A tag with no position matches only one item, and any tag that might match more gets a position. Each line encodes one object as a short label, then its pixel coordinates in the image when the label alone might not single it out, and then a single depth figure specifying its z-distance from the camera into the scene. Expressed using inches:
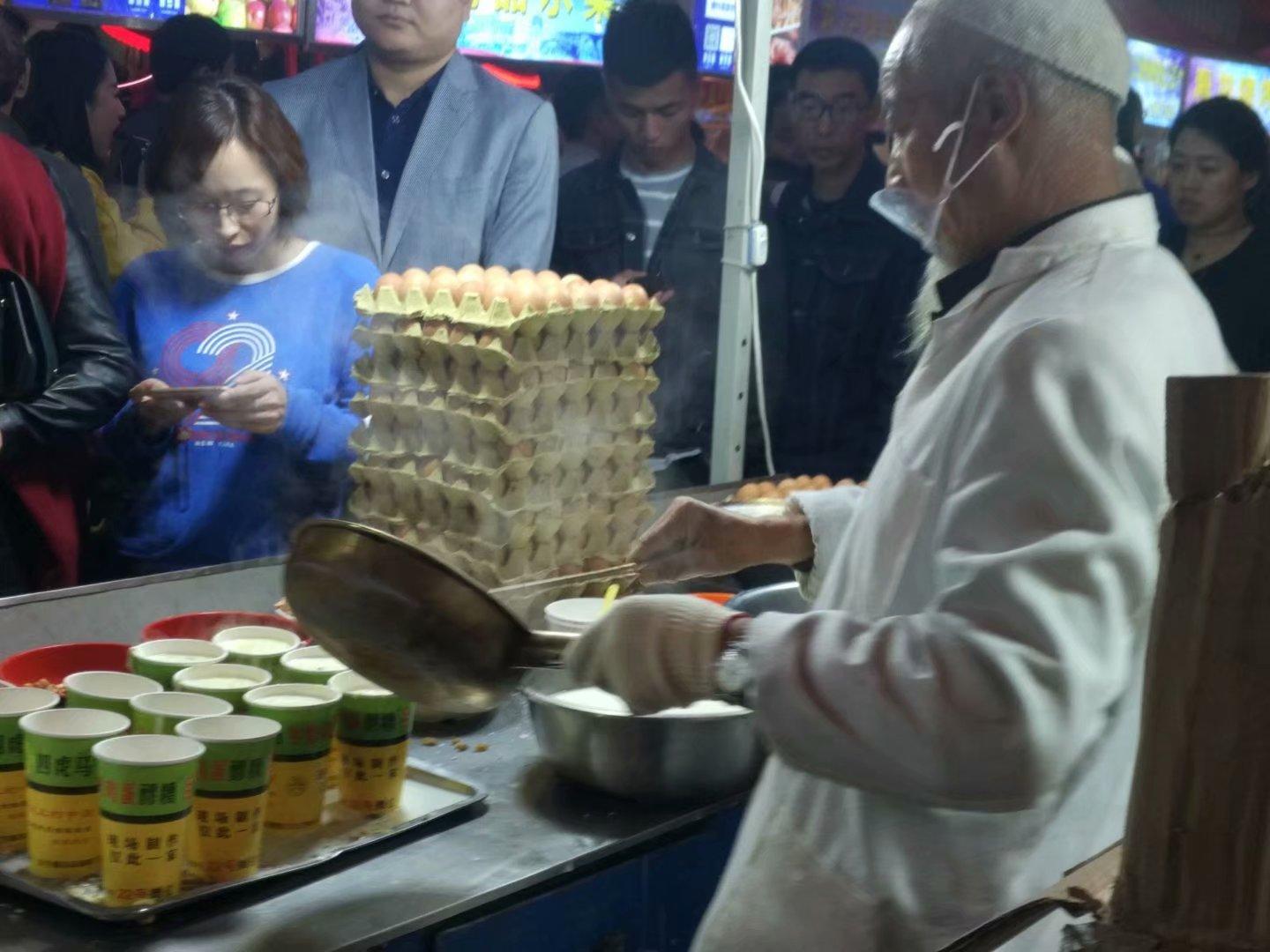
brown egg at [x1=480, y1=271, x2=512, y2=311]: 83.5
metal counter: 51.5
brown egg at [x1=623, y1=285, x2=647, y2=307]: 90.4
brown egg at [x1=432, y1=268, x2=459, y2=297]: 85.5
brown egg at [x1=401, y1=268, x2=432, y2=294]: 86.6
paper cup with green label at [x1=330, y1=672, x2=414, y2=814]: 60.6
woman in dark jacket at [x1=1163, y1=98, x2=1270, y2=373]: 136.6
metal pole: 118.0
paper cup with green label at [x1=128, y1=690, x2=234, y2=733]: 55.4
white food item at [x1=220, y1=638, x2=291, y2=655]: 69.0
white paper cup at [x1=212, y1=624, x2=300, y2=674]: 67.4
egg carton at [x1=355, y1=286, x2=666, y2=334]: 82.4
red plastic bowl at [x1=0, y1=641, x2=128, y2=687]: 65.9
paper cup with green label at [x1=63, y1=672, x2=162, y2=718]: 58.2
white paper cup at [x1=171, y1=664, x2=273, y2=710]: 60.3
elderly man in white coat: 40.4
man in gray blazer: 90.3
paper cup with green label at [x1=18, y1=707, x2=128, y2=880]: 52.1
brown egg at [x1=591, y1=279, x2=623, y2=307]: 88.7
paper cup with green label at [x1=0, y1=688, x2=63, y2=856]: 55.1
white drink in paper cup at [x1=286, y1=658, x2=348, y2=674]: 65.4
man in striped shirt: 113.0
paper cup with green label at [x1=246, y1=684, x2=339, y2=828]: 57.5
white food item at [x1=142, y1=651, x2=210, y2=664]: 63.8
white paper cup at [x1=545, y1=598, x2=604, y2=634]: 78.0
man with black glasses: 132.3
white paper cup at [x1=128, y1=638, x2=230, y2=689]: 63.2
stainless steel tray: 51.3
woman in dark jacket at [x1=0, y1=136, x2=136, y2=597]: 75.0
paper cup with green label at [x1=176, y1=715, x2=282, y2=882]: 52.6
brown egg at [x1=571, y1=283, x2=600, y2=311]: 86.8
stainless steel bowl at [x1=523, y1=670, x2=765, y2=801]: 65.4
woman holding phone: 81.5
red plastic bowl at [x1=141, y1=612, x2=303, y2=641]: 72.6
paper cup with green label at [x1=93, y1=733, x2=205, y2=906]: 49.4
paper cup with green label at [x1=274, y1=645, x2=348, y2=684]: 64.6
